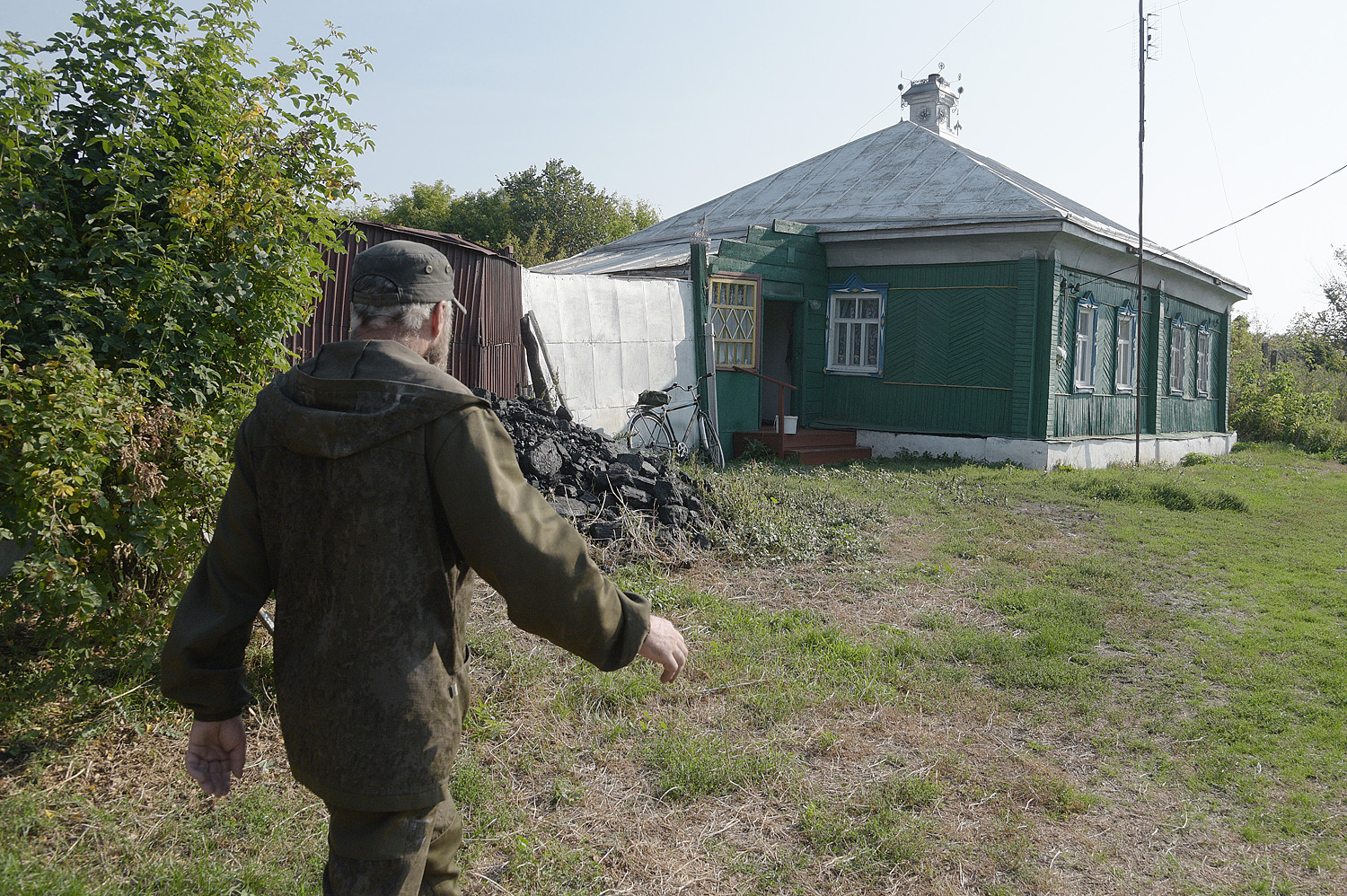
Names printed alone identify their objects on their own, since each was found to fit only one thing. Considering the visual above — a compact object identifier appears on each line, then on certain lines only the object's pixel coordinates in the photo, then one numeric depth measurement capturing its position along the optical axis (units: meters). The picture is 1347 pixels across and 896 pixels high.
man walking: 1.77
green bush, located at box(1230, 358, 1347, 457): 21.42
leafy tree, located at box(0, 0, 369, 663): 3.08
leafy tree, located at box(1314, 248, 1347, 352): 31.30
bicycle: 10.99
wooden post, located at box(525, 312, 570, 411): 10.30
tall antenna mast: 14.60
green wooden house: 13.77
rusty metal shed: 7.86
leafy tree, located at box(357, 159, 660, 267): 37.66
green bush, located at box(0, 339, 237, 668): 2.97
